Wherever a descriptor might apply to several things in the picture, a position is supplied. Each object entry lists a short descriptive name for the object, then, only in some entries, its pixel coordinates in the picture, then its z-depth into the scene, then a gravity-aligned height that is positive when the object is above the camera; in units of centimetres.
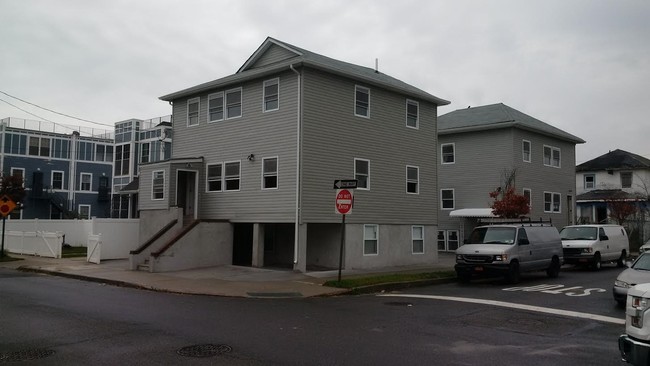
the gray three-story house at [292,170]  2070 +209
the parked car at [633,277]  1213 -118
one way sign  1621 +108
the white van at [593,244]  2289 -89
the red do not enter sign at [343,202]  1622 +53
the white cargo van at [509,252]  1766 -99
